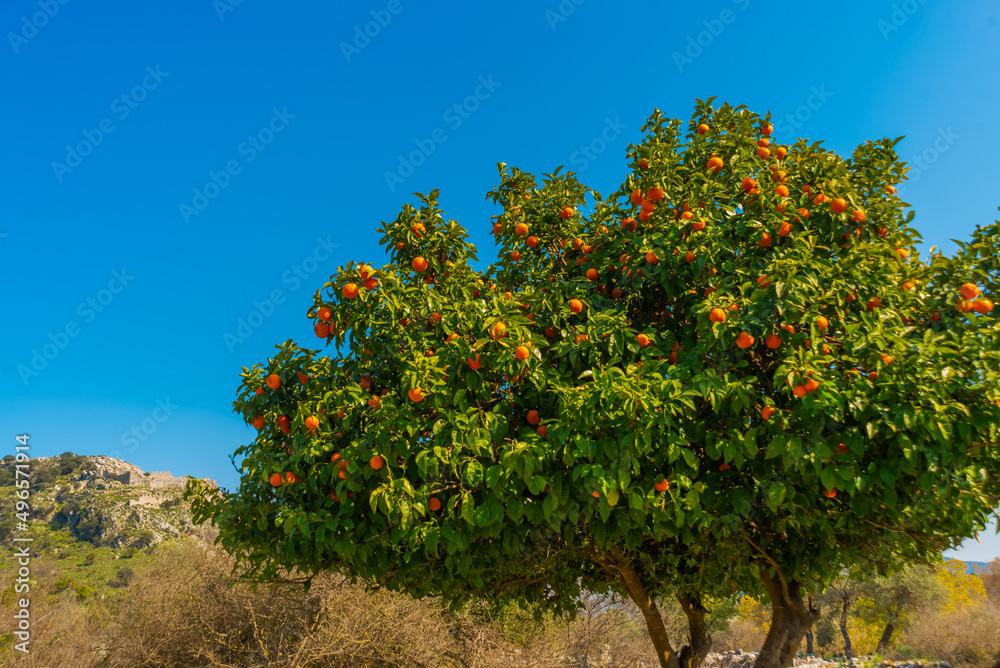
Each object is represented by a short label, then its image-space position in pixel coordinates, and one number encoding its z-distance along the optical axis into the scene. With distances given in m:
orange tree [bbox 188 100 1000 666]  3.58
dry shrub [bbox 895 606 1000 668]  15.12
